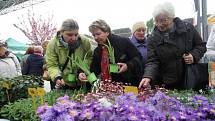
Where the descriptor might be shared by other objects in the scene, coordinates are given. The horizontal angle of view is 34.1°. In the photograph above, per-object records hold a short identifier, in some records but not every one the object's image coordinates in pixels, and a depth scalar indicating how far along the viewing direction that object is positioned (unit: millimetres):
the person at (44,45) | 5273
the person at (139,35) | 3732
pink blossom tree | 27519
